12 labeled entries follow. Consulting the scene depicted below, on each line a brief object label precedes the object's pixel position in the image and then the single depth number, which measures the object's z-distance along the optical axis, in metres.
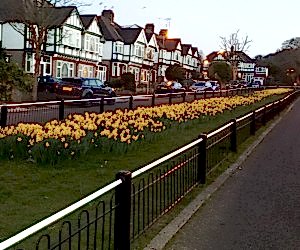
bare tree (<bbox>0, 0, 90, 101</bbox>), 30.19
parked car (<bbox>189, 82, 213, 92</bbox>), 51.72
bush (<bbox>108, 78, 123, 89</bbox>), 48.44
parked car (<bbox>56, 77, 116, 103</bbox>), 31.38
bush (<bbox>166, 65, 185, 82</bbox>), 72.94
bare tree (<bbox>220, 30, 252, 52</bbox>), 90.06
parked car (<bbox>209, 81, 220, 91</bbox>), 54.94
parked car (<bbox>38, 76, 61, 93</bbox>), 32.44
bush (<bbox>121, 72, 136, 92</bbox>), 48.46
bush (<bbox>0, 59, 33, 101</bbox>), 23.16
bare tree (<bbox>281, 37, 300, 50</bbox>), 133.60
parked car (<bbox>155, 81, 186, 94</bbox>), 43.84
